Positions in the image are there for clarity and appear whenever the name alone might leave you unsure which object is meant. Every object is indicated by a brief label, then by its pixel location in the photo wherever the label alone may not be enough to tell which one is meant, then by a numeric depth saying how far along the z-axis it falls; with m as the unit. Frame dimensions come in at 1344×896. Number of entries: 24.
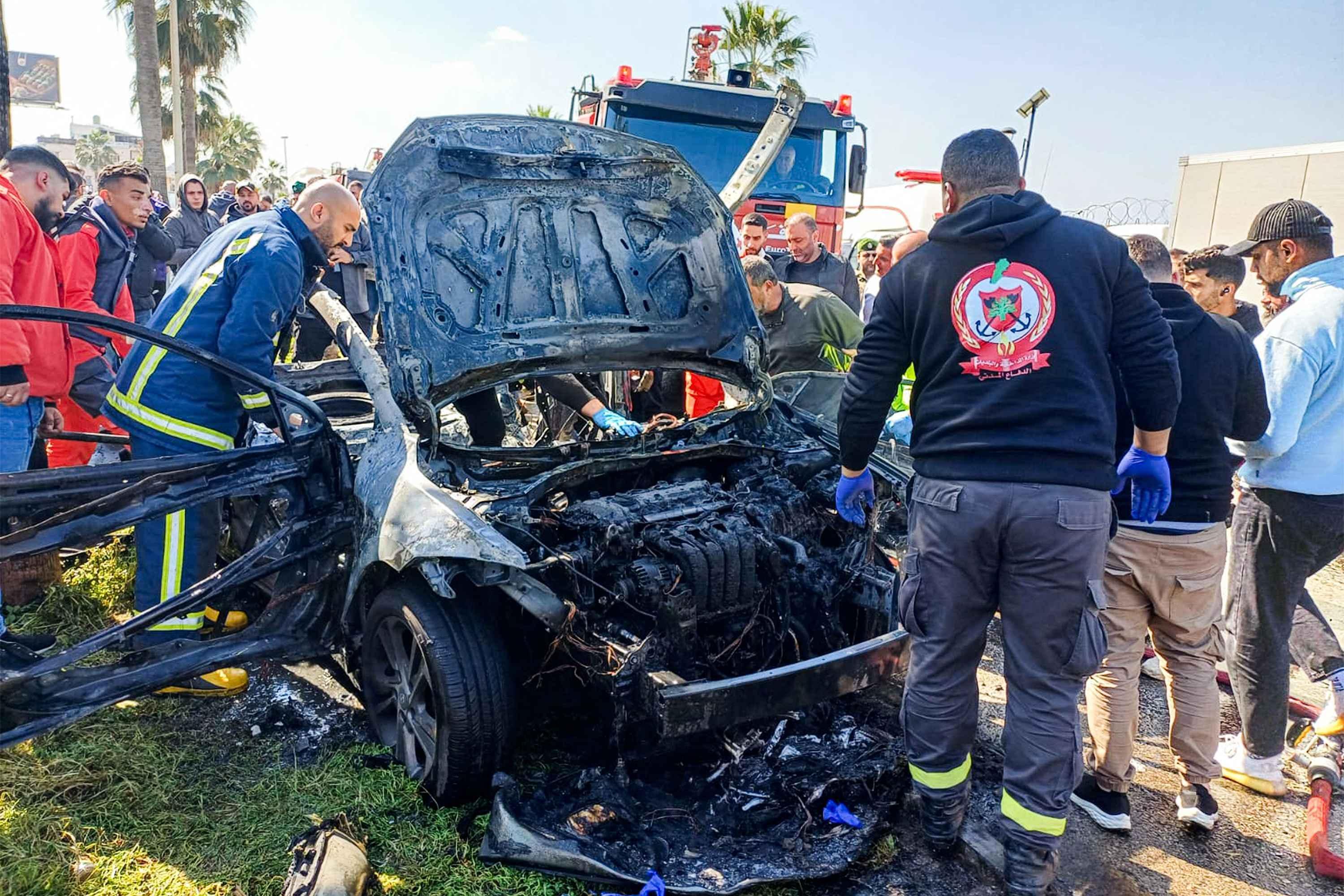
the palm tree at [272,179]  50.28
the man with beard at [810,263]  6.44
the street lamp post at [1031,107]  8.73
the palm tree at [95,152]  70.75
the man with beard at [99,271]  4.79
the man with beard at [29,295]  3.73
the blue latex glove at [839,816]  2.72
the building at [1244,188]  11.21
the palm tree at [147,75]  16.25
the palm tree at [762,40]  19.97
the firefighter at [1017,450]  2.38
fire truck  8.46
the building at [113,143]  73.40
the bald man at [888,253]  5.74
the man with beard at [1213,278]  3.21
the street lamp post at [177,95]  20.53
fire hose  2.74
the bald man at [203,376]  3.44
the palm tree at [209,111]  29.94
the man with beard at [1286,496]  3.00
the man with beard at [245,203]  10.07
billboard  62.34
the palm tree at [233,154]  36.03
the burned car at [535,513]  2.67
